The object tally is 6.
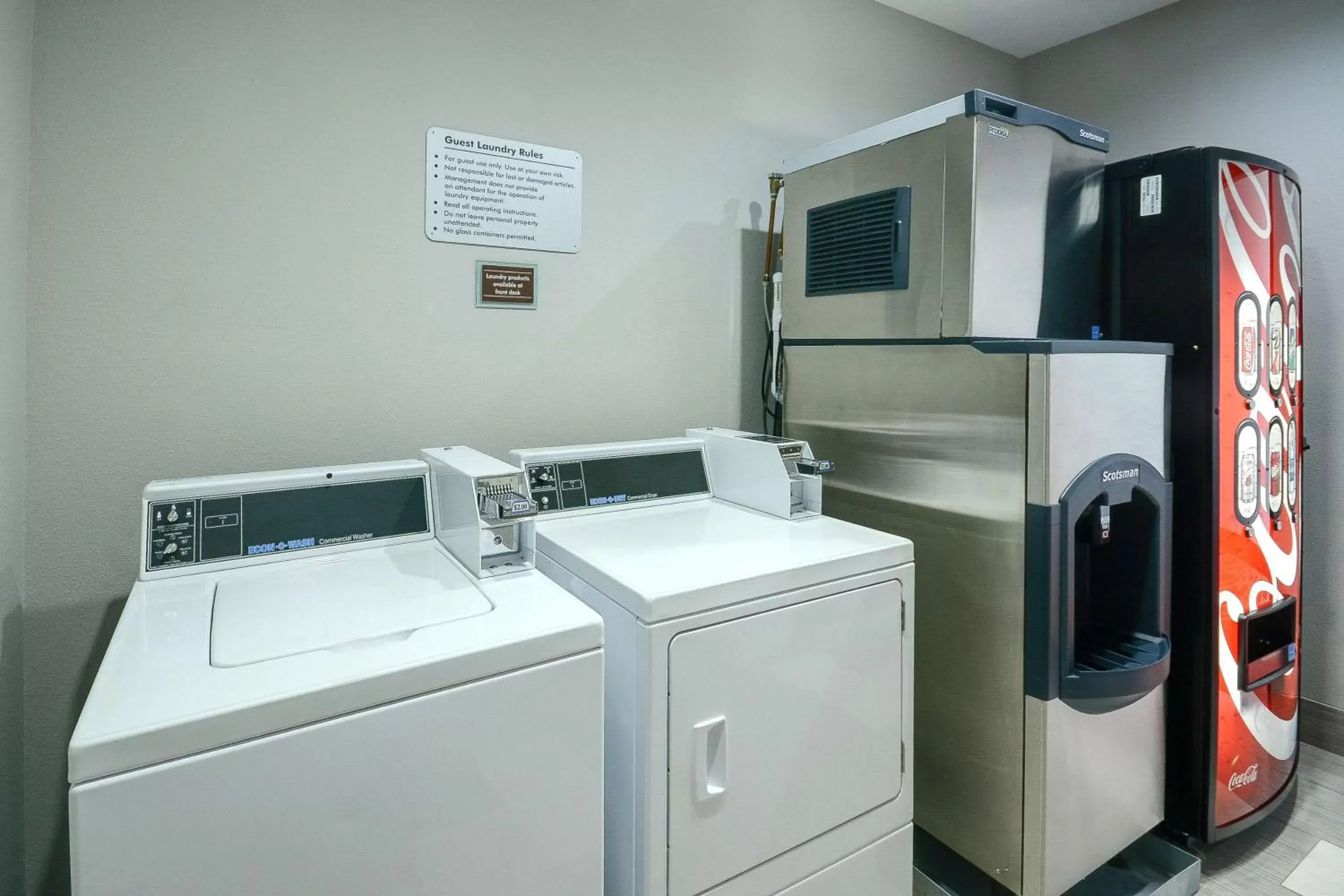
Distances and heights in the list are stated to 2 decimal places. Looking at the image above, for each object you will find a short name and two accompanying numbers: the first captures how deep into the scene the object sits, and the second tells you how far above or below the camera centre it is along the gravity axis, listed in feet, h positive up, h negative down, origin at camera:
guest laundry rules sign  5.81 +2.03
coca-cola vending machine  5.92 +0.07
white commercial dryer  3.89 -1.55
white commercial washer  2.62 -1.24
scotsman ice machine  5.02 -0.25
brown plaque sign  6.05 +1.26
